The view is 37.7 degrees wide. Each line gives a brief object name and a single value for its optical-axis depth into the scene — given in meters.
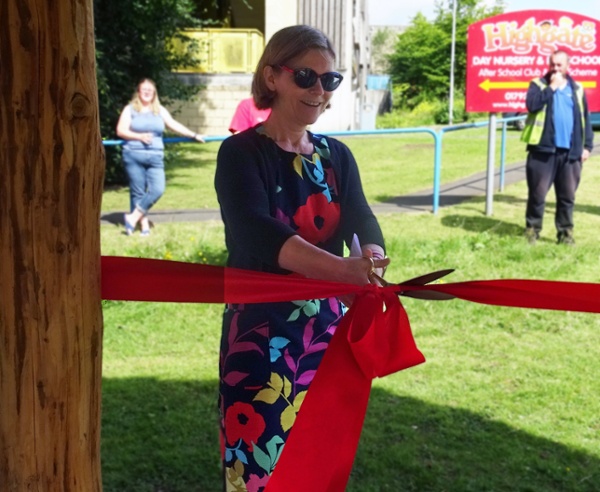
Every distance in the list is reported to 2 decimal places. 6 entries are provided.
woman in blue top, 9.80
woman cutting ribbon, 2.45
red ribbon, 2.30
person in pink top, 7.44
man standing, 8.70
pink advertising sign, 10.45
